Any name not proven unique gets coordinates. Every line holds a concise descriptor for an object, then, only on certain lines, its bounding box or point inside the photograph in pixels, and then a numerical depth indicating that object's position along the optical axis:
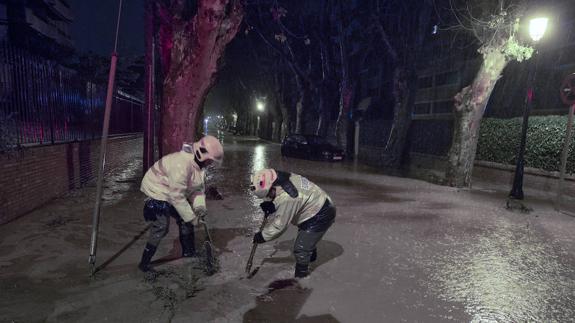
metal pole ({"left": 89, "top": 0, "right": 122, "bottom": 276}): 4.14
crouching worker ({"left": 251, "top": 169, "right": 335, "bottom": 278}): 3.94
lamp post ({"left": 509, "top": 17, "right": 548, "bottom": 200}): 8.59
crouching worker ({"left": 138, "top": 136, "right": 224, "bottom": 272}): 4.09
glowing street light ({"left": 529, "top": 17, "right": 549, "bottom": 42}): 8.54
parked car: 18.47
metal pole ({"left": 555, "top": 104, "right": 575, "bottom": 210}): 8.17
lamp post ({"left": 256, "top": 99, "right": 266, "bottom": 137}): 35.22
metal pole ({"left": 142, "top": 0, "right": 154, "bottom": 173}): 8.14
